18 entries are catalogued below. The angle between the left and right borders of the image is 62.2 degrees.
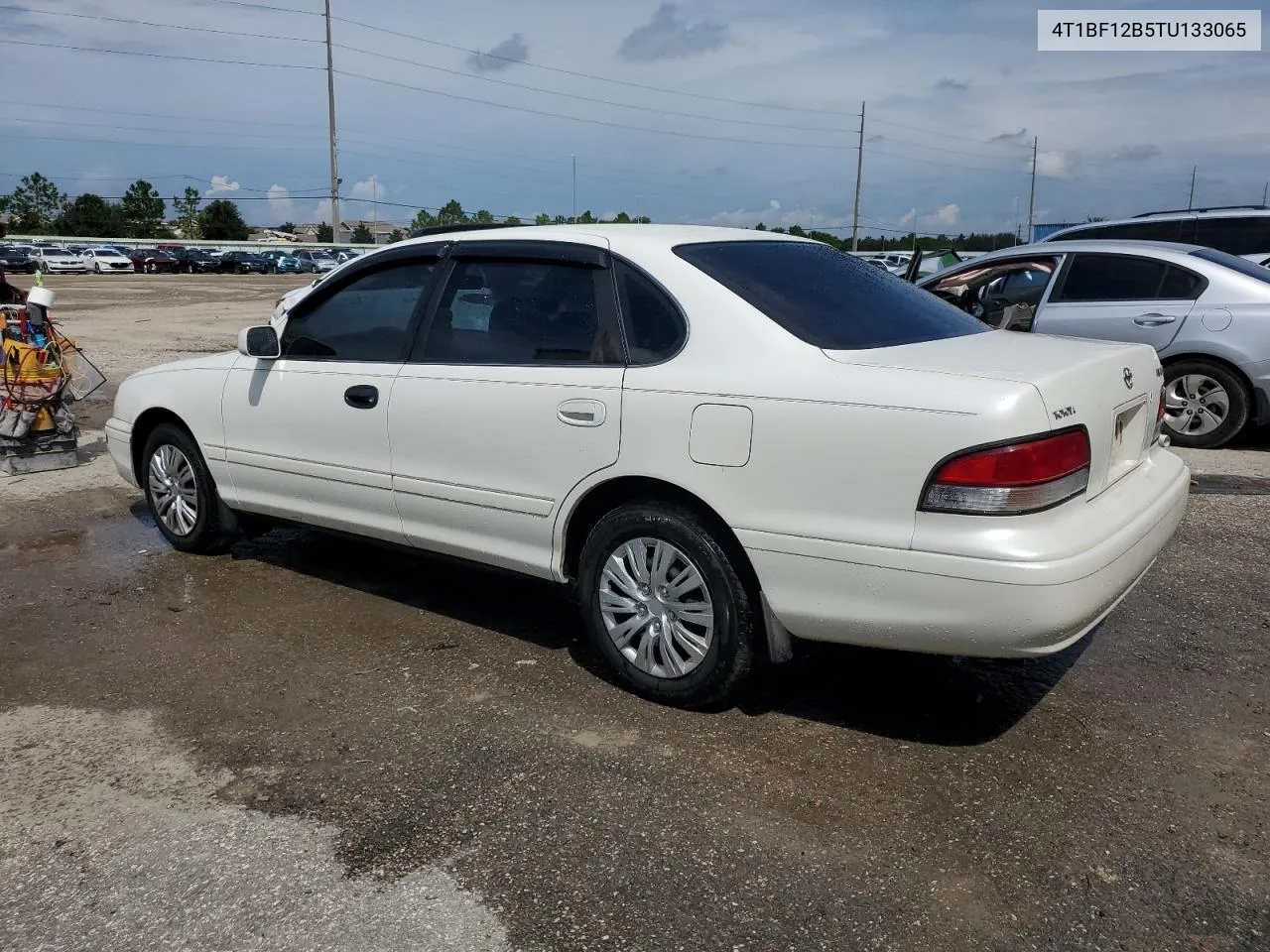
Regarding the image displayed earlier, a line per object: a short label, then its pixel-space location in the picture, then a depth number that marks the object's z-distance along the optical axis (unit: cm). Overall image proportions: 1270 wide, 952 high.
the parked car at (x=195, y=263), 6047
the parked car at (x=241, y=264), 6122
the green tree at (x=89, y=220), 9769
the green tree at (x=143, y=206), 10350
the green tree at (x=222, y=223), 10225
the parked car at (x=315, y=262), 5956
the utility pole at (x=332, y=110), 5328
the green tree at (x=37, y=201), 10588
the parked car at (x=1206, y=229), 1060
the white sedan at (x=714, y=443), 307
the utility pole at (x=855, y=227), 6531
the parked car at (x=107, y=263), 5497
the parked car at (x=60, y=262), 5316
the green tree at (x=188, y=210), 11038
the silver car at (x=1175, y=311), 771
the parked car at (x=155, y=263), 5876
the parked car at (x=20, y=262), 5080
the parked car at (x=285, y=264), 5969
